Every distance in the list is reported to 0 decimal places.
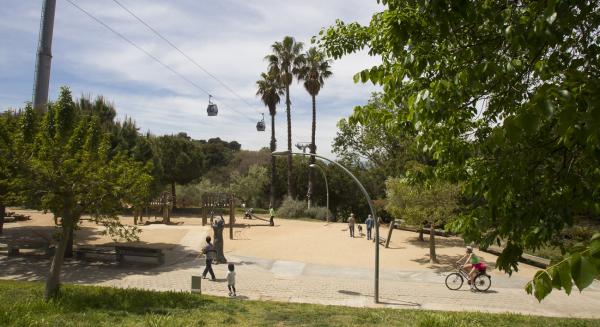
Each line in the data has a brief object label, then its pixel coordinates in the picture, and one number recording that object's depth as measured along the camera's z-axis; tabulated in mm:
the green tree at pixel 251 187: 59125
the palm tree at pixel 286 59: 44750
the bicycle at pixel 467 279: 17938
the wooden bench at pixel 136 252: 20516
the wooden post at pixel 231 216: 29422
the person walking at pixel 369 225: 29328
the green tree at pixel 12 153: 12885
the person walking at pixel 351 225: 30502
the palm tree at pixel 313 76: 44969
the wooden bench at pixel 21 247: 21125
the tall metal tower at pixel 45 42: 17469
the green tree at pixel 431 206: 23109
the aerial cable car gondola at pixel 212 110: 25480
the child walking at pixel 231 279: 15602
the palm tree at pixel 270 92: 46156
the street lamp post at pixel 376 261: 15727
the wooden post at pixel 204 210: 35534
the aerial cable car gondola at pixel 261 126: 37750
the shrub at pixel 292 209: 43594
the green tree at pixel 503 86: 3988
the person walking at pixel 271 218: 35803
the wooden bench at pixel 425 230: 32475
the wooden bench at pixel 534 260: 22688
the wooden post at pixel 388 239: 26866
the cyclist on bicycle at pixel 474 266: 17812
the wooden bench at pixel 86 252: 21219
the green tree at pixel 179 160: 49688
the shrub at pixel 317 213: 43250
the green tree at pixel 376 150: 39750
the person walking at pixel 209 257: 18344
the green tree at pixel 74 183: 12789
